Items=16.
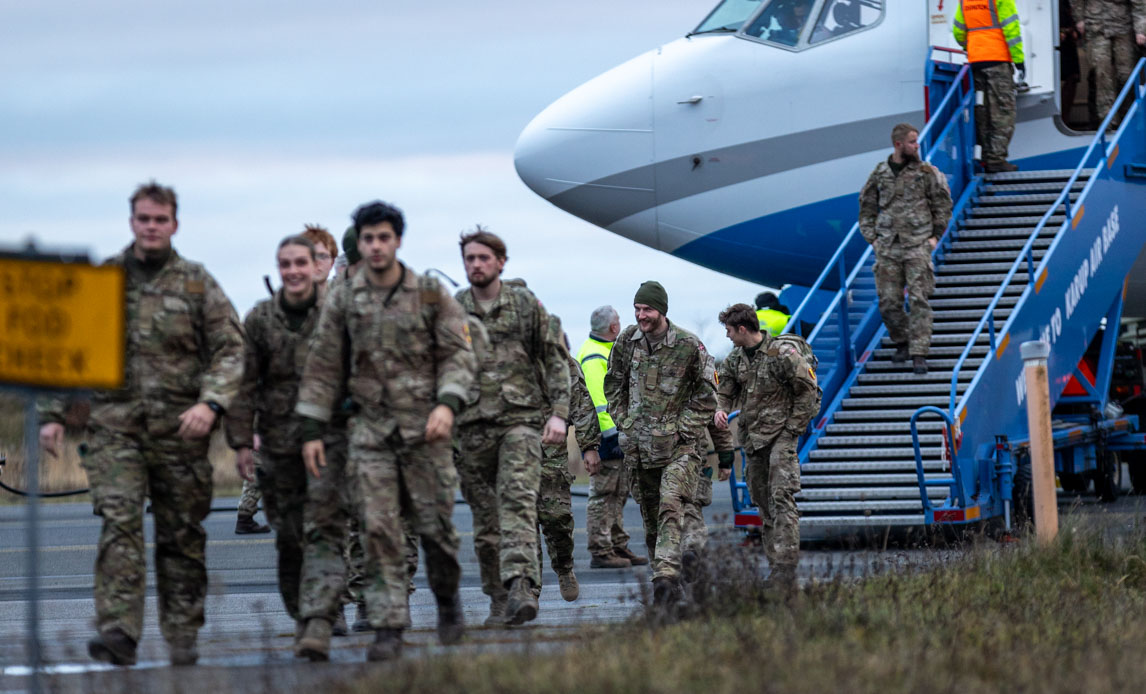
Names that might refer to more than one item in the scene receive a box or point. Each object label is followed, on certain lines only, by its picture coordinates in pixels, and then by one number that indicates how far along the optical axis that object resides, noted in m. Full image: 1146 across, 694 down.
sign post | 10.55
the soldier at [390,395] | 13.42
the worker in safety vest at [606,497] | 24.62
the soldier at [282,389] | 14.51
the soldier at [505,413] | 16.20
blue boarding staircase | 24.08
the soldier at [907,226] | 24.83
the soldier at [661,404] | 19.27
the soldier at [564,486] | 19.45
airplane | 29.58
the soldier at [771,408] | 20.19
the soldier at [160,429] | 13.48
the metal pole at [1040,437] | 19.98
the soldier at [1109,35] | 29.75
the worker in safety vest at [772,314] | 28.88
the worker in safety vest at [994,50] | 28.05
